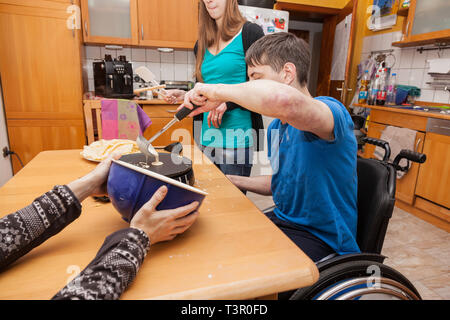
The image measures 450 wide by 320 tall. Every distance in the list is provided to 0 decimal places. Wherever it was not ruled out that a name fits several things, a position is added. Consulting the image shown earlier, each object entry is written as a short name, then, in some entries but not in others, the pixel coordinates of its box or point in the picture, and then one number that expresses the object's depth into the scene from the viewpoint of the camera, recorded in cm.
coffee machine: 265
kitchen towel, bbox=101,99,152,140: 198
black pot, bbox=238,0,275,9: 302
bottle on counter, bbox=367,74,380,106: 312
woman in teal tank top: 147
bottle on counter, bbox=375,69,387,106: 306
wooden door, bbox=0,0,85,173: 246
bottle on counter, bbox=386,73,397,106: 319
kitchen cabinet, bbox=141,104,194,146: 281
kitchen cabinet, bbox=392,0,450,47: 258
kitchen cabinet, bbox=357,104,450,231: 226
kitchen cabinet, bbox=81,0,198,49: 282
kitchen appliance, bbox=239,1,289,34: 299
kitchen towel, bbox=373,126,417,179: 248
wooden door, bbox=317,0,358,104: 383
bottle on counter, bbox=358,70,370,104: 361
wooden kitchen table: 47
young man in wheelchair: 70
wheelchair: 64
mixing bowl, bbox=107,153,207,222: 55
